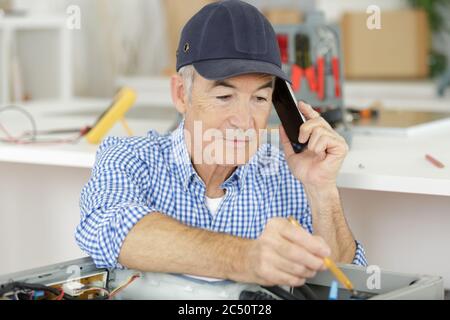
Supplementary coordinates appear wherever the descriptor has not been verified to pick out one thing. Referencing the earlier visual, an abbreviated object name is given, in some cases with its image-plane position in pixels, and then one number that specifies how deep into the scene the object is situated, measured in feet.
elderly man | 4.72
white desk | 6.26
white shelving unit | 12.89
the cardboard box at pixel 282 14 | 17.10
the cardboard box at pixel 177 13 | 17.26
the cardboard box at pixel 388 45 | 18.10
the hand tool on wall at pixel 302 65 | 7.79
